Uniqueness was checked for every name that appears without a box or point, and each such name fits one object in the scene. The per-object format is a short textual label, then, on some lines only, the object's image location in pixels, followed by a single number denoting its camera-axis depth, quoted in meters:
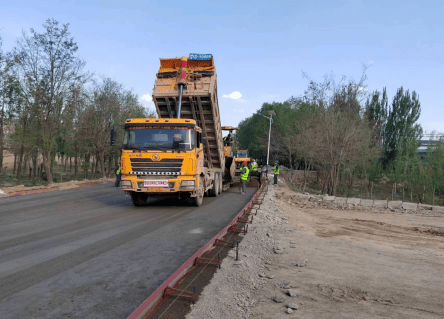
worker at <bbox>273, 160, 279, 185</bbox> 22.07
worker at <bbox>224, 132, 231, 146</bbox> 16.75
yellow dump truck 9.98
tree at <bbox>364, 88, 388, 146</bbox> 41.53
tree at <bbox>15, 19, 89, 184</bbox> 23.03
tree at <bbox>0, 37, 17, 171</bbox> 21.38
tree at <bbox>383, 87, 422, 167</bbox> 41.12
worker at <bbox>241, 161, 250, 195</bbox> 15.98
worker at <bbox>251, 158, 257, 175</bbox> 23.16
